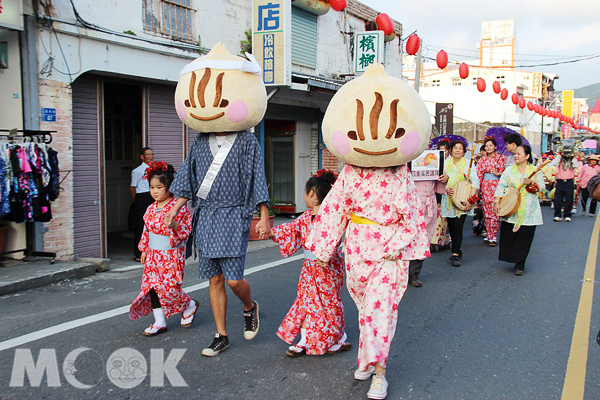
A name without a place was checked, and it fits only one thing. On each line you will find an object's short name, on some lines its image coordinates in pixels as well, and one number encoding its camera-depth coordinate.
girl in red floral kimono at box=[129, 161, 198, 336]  4.27
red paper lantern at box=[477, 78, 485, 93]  17.23
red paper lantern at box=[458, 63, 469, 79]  14.83
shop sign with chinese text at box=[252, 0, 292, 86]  9.80
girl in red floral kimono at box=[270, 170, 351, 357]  3.81
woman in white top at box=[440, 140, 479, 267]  7.38
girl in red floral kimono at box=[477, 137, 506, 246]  8.95
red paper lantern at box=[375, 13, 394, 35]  11.79
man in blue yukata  3.74
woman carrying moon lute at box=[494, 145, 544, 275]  6.76
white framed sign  6.23
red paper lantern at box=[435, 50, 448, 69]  13.38
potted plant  9.43
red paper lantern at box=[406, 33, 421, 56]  12.65
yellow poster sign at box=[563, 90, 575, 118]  59.16
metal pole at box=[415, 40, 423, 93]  17.41
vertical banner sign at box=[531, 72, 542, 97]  50.61
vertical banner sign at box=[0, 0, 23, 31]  6.13
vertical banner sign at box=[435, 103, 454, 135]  19.64
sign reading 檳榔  13.66
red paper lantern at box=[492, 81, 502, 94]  17.16
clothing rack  6.31
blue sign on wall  6.77
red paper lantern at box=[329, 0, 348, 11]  10.08
